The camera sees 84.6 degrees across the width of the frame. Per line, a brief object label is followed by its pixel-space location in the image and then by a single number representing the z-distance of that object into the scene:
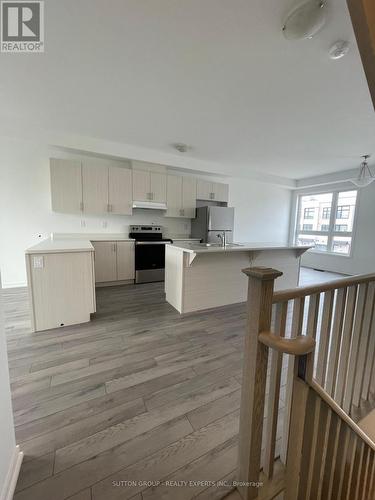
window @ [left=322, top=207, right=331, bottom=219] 5.82
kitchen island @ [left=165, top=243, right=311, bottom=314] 2.75
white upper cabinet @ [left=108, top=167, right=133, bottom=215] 3.99
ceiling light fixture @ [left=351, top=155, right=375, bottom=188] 4.31
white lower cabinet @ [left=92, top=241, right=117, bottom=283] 3.87
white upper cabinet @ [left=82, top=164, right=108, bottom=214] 3.80
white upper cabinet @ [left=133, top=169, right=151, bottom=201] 4.18
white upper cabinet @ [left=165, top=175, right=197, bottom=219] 4.56
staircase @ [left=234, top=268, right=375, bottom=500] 0.77
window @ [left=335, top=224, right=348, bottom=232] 5.42
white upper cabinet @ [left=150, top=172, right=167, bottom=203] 4.33
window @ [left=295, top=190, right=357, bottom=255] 5.35
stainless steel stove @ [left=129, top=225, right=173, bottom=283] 4.19
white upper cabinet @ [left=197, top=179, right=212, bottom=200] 4.87
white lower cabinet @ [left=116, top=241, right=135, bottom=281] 4.05
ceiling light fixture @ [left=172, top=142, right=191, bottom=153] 3.89
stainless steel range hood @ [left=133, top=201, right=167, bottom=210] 4.25
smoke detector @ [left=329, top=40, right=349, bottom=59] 1.65
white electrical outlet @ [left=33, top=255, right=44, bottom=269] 2.19
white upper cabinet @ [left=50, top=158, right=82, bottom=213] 3.60
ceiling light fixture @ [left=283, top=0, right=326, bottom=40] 1.37
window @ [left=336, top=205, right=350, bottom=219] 5.37
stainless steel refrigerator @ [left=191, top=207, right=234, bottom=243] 4.67
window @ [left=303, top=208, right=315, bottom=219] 6.32
